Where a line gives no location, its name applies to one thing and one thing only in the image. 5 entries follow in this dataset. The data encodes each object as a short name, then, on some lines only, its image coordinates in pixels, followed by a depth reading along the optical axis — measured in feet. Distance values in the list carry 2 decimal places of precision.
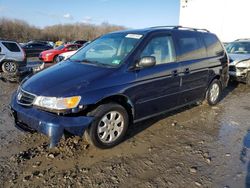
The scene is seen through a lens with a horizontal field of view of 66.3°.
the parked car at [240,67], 21.12
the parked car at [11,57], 27.08
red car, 42.73
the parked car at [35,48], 60.92
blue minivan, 8.35
